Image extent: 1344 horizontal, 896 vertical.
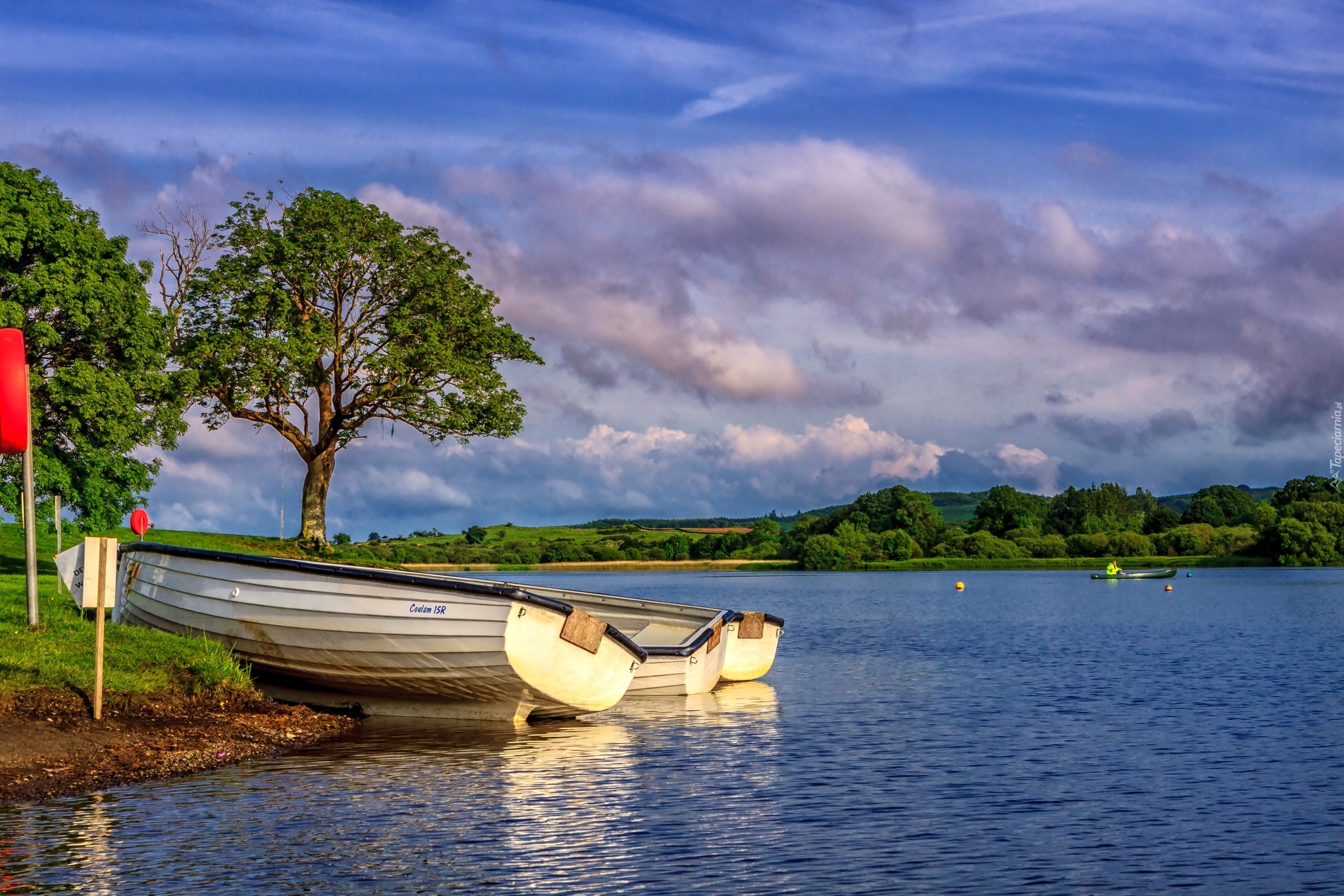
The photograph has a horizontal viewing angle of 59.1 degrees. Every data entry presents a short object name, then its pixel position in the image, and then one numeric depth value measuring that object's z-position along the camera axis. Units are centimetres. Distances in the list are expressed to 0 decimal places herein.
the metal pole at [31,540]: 1738
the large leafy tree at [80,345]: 3158
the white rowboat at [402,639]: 1627
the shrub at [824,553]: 14975
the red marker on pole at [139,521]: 2267
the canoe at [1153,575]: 10156
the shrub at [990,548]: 14775
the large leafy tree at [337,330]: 3953
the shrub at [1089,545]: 14388
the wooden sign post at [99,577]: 1419
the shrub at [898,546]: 15262
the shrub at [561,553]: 15425
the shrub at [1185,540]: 13825
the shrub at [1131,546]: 13900
